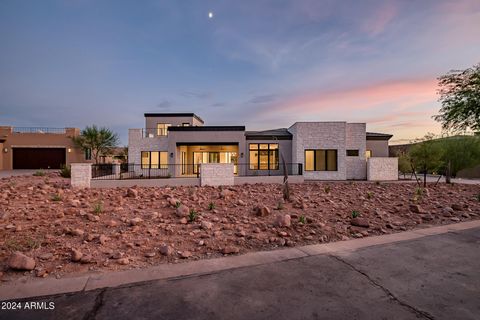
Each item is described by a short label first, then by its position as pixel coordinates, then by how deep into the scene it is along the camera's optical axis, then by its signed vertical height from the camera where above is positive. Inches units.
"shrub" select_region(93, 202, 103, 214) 278.5 -56.8
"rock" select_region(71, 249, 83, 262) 163.0 -65.4
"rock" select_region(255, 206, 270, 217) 290.6 -62.8
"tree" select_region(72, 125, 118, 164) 1176.2 +117.6
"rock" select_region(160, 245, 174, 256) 179.3 -68.6
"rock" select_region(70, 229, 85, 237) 209.5 -62.8
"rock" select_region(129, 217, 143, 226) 241.8 -61.9
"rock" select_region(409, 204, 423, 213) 324.8 -67.6
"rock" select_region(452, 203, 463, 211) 350.9 -70.4
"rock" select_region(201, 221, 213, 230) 239.5 -65.9
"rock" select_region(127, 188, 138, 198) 407.2 -54.7
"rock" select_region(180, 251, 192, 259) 176.7 -70.7
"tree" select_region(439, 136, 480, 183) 847.7 +36.0
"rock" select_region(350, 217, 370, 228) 261.2 -69.5
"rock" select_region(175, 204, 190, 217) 279.6 -60.5
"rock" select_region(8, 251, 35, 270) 147.8 -63.7
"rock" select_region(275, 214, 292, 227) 245.5 -63.3
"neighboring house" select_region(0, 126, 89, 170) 1190.9 +73.2
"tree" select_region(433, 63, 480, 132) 494.0 +133.7
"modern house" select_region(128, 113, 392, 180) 800.9 +54.3
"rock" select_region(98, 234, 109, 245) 193.7 -64.7
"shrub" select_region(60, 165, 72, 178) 731.5 -32.5
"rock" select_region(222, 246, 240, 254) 185.5 -70.8
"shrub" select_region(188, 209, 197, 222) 265.6 -63.1
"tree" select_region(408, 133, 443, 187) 638.5 +16.6
